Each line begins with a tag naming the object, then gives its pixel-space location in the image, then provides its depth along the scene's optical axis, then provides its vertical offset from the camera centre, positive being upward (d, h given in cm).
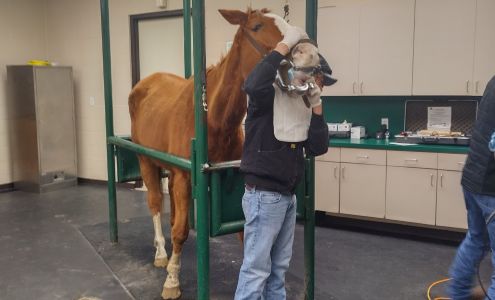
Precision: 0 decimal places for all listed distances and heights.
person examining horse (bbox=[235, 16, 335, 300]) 172 -21
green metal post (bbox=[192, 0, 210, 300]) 195 -31
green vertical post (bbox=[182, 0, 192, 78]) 259 +34
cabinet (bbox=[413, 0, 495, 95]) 371 +32
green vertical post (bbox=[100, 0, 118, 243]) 361 -26
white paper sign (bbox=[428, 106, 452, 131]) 423 -28
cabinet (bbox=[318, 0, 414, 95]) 402 +38
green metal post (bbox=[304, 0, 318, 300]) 229 -62
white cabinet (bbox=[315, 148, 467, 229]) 374 -83
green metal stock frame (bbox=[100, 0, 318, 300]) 196 -41
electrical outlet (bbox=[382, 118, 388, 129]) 449 -32
